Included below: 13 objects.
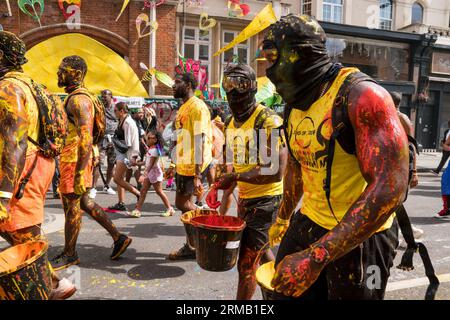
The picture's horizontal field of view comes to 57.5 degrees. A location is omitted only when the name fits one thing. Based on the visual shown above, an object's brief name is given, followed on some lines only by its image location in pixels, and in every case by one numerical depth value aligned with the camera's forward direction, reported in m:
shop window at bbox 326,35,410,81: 21.06
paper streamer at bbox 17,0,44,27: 14.54
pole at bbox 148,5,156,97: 15.84
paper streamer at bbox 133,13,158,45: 15.74
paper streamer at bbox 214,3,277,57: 13.46
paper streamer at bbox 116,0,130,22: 14.64
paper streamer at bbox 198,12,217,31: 17.03
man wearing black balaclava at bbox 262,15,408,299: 1.52
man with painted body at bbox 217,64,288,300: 3.13
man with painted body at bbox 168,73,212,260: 4.56
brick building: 14.91
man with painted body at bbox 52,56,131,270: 3.99
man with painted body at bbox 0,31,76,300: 2.56
